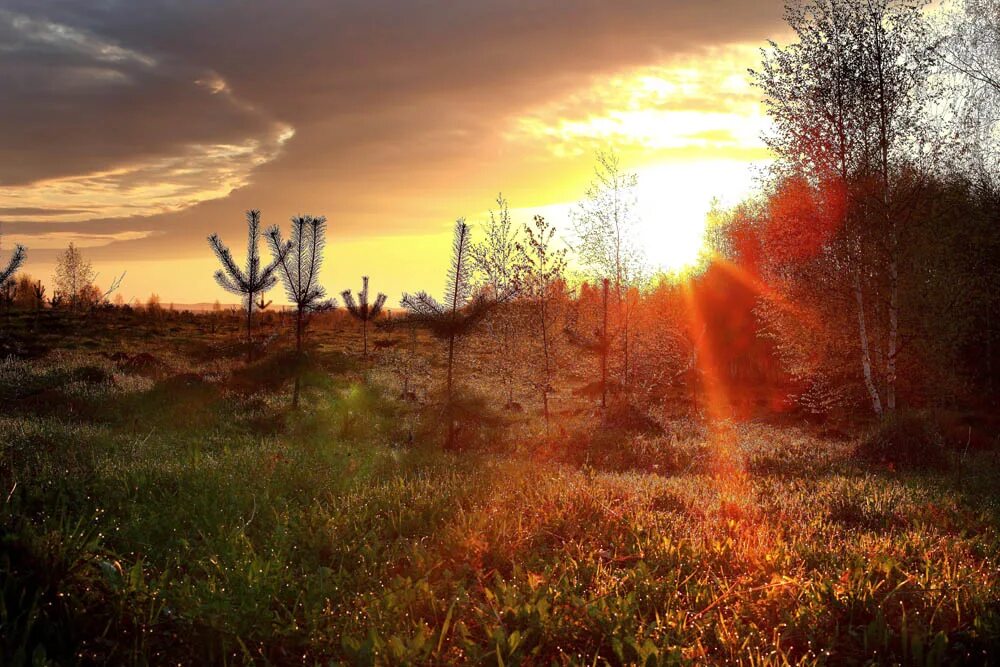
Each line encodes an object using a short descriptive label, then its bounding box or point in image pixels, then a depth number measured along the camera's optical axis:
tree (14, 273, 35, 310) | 57.12
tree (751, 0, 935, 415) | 16.52
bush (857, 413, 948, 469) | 12.11
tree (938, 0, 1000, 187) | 17.05
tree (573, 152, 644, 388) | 18.62
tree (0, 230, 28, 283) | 27.04
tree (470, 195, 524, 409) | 16.44
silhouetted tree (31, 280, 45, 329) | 37.41
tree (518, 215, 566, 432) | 16.94
